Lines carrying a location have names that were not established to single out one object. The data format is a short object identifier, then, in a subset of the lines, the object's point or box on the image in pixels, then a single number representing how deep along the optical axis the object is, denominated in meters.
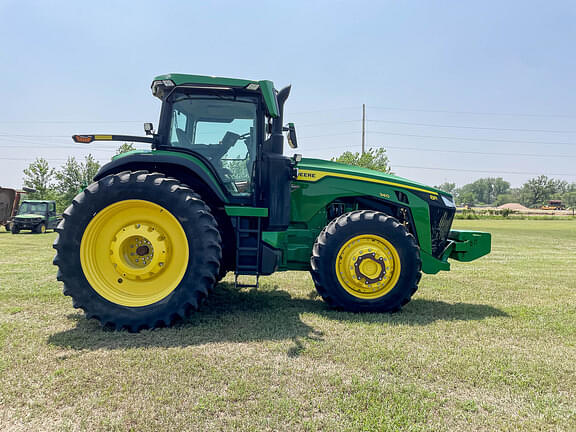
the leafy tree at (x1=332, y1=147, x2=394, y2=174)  35.91
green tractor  3.57
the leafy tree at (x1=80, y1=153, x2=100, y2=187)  49.00
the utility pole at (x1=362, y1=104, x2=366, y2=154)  41.03
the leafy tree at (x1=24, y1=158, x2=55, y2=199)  38.19
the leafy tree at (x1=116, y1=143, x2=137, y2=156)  32.05
